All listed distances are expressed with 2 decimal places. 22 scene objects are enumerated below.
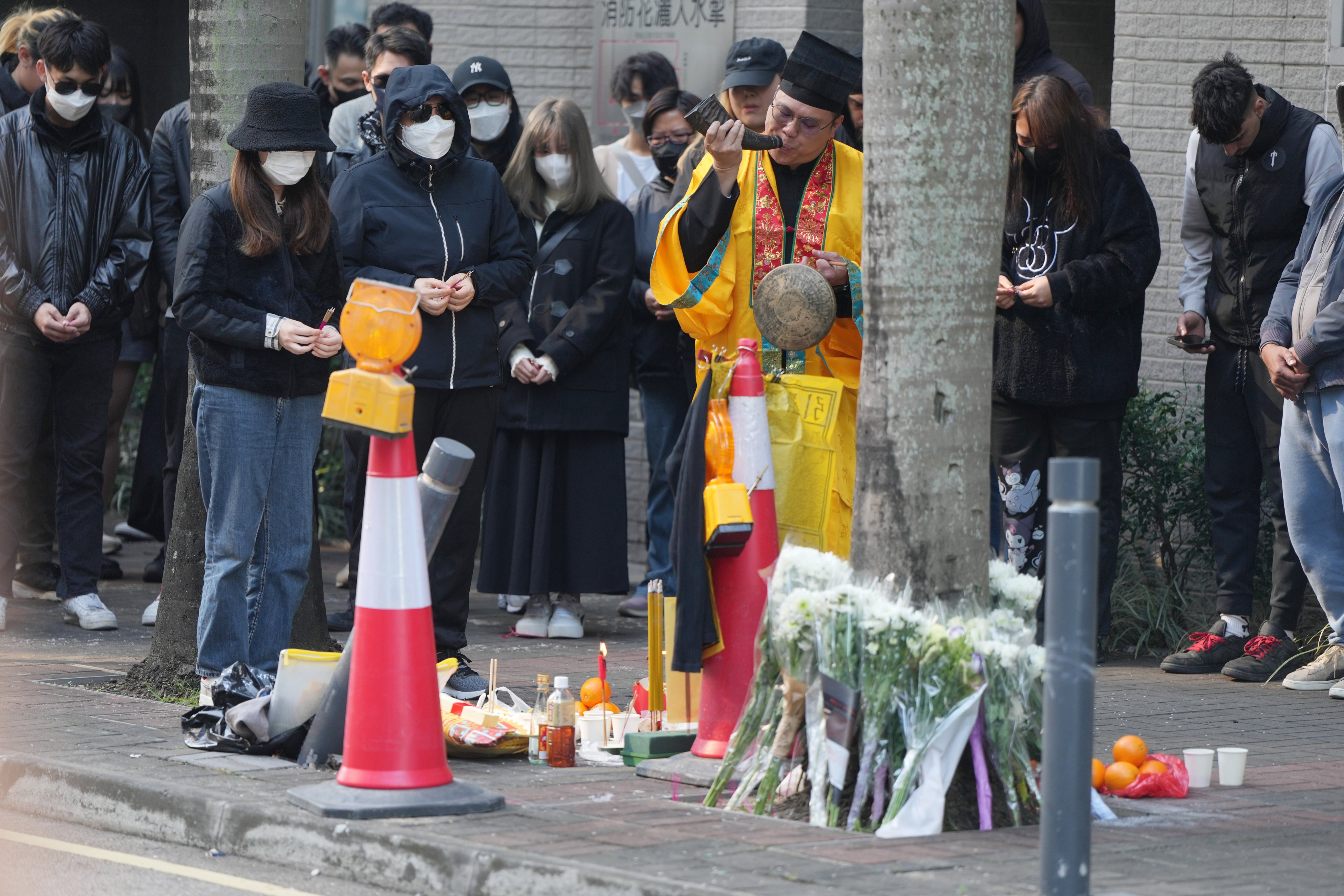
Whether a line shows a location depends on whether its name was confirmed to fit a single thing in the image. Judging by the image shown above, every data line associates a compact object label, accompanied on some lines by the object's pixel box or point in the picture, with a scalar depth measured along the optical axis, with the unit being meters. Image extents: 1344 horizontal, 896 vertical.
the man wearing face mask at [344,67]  21.14
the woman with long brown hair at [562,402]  17.78
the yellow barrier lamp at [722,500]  11.23
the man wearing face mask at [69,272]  17.27
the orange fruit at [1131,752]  11.69
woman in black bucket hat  13.17
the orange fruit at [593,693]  12.98
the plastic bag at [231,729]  12.01
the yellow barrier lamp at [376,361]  10.72
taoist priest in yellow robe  12.12
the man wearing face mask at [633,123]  20.20
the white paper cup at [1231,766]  11.84
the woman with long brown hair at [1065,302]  15.88
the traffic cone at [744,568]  11.58
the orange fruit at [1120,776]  11.48
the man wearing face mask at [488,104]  17.81
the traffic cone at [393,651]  10.68
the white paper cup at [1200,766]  11.73
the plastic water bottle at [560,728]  12.01
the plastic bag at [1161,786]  11.48
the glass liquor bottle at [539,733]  12.23
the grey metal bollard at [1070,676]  8.57
